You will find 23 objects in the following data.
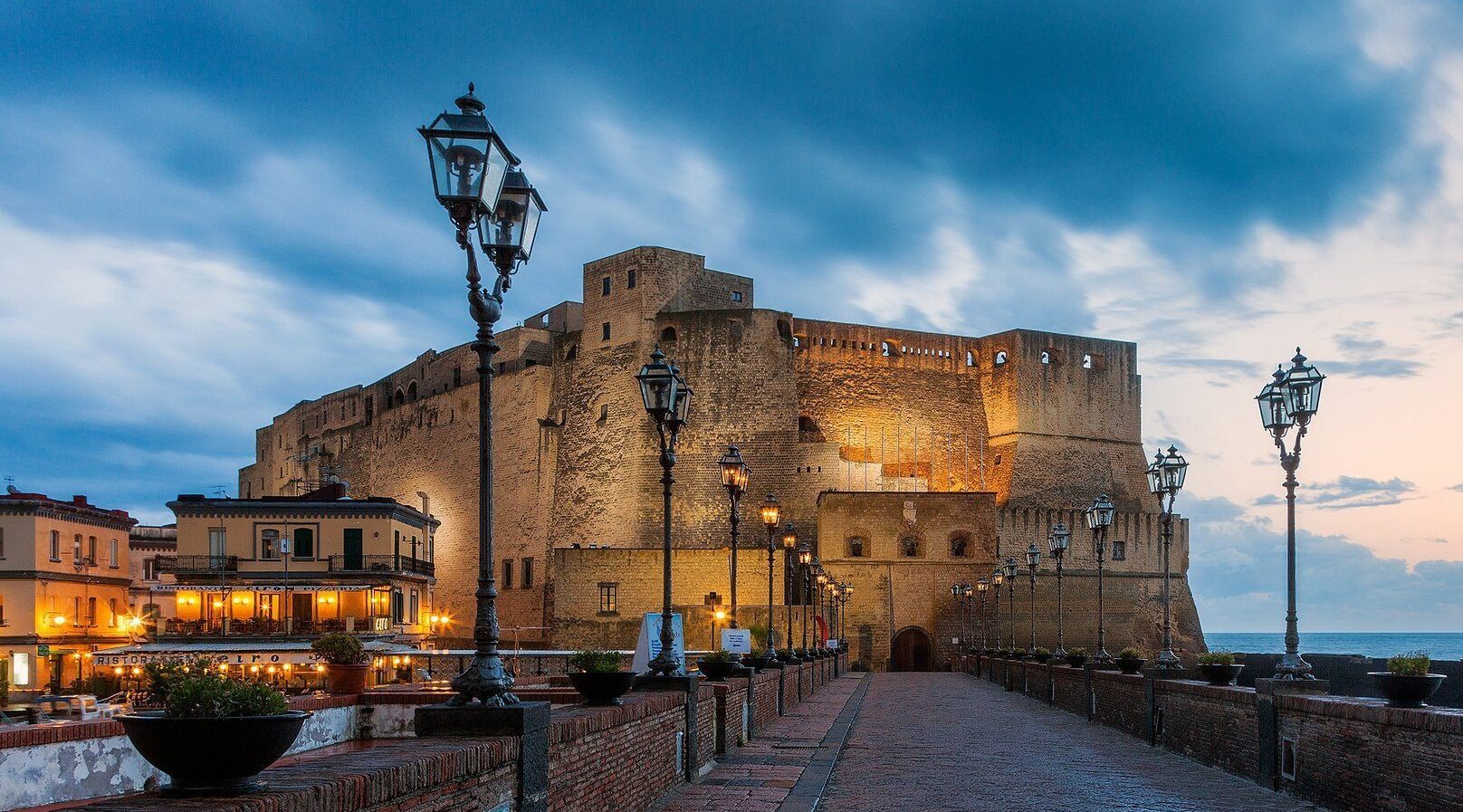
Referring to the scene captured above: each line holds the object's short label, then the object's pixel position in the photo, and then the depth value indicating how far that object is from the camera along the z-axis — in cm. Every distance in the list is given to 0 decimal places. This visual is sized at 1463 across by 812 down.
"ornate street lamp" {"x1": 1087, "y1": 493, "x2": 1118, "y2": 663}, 2520
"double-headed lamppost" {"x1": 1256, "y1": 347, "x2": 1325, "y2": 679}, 1432
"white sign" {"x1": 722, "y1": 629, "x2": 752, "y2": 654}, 2428
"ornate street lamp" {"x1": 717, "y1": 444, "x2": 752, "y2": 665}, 1952
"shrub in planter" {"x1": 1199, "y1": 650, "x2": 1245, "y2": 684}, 1558
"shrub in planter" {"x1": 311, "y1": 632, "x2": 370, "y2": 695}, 1766
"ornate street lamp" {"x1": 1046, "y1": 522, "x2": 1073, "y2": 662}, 3109
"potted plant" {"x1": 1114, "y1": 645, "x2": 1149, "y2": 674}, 2119
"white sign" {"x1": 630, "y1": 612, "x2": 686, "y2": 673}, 1523
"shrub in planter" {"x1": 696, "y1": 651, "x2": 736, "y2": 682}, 1614
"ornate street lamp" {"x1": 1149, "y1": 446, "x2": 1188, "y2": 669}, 2002
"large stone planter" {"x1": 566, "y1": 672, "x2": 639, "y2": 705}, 1020
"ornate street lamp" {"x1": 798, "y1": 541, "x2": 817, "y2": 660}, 3503
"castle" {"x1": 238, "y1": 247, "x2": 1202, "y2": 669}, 5869
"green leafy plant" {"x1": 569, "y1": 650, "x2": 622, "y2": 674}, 1023
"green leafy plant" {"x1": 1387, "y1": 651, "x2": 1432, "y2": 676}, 1009
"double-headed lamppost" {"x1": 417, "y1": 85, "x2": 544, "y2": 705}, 785
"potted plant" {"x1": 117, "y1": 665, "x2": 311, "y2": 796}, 494
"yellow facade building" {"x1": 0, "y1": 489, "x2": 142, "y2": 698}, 4012
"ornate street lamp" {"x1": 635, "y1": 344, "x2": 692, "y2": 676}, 1336
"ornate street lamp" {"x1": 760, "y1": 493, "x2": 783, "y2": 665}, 2507
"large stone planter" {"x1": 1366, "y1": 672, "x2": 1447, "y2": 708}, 996
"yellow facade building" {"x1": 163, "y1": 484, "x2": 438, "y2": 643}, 3994
